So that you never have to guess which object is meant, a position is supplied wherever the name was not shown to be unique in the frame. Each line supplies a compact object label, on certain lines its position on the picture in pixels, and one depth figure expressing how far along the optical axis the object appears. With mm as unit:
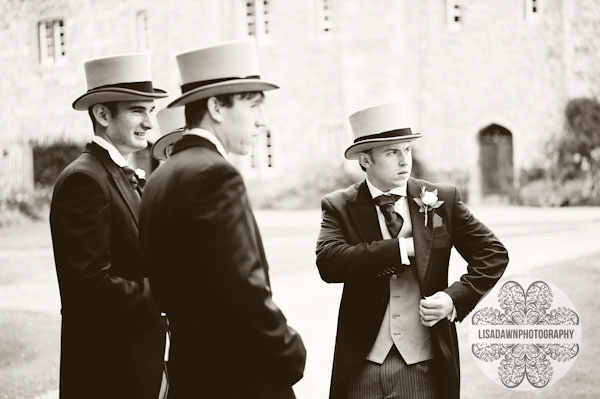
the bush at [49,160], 19297
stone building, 18344
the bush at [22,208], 16375
